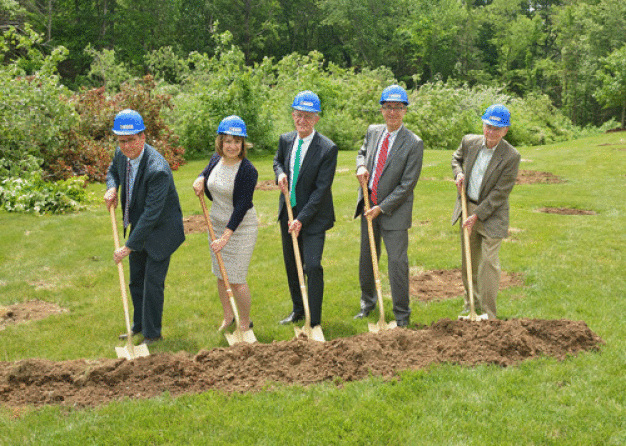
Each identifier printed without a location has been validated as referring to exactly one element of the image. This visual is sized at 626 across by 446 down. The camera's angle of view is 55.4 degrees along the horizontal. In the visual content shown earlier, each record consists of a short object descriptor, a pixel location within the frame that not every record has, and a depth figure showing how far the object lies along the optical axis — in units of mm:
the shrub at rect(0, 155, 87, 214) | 12242
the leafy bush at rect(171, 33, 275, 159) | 19531
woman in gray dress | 5562
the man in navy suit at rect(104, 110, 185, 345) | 5504
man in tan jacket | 5930
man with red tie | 5953
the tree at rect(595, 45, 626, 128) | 37219
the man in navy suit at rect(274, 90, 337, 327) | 5809
